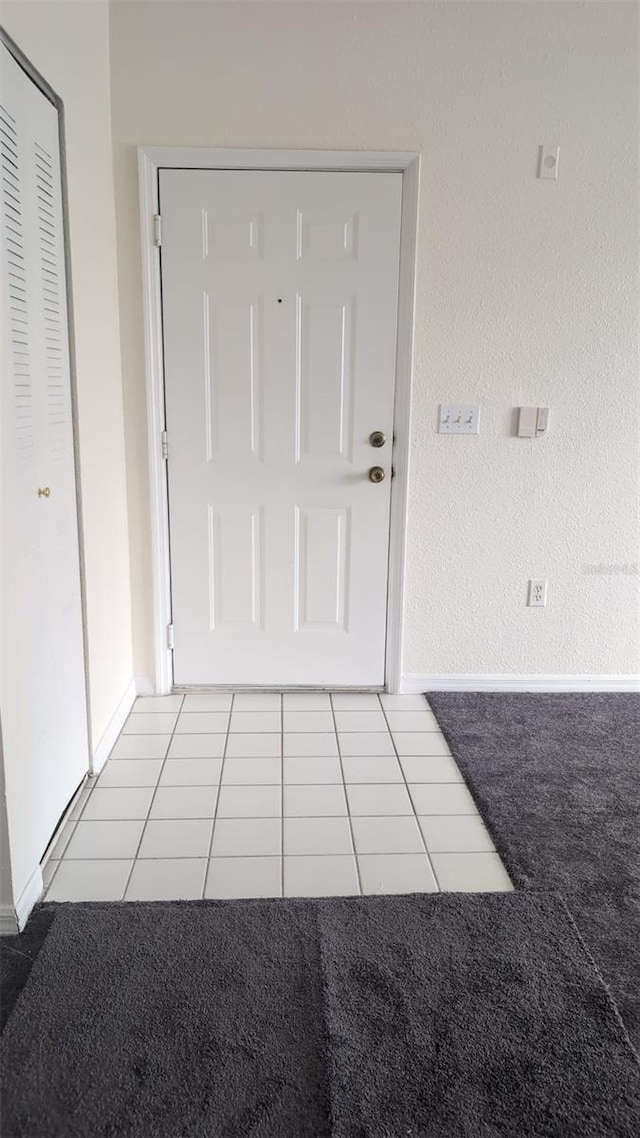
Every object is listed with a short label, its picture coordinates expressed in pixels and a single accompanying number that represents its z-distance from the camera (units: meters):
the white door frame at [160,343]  2.86
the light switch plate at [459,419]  3.08
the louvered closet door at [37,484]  1.83
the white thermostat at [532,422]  3.10
